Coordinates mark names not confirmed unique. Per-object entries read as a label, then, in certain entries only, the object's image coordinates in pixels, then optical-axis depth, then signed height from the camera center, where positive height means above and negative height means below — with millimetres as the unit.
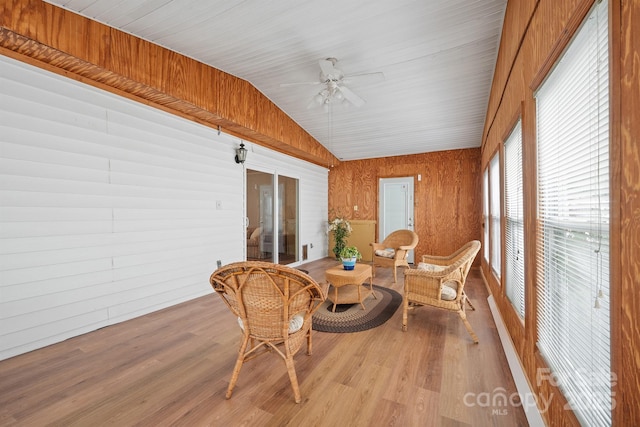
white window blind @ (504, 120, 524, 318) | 2193 -92
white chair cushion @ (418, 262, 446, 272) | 3473 -731
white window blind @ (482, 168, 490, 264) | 4357 +28
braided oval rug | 2850 -1210
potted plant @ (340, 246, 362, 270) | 3492 -608
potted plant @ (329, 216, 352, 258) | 6809 -479
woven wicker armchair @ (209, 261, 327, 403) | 1679 -590
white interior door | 6539 +160
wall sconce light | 4430 +996
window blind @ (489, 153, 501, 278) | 3430 -22
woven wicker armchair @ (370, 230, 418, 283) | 4543 -683
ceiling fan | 2941 +1492
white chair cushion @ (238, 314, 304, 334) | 1888 -793
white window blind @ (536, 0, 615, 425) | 931 -59
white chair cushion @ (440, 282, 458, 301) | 2617 -815
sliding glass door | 4930 -91
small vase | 3490 -666
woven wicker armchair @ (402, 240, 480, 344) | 2549 -770
